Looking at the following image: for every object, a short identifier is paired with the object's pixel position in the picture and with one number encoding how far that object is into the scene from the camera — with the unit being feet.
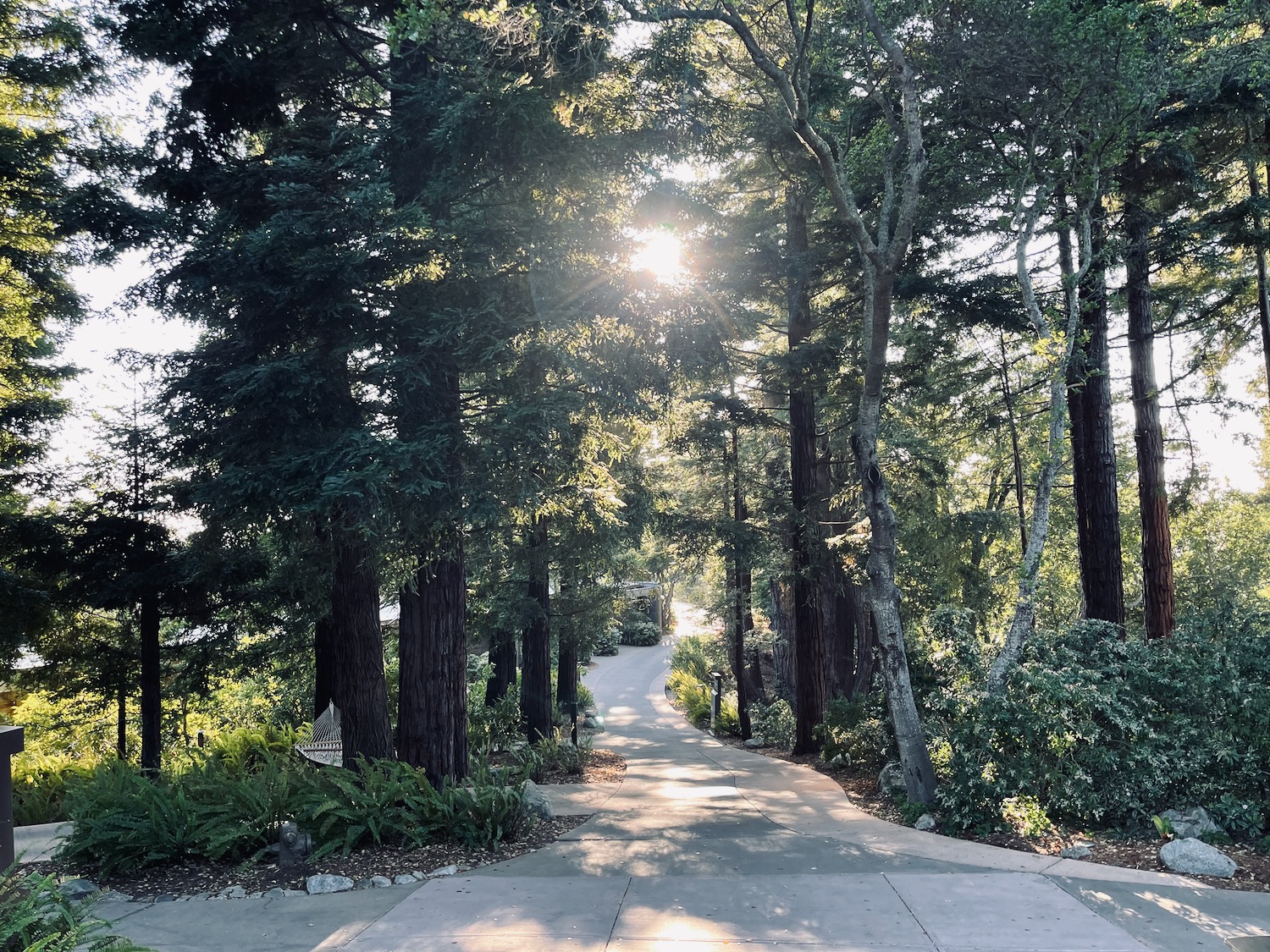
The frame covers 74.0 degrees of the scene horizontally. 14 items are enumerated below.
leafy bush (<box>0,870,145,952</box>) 11.59
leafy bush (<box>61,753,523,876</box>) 22.12
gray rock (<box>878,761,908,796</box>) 30.30
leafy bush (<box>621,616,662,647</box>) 156.97
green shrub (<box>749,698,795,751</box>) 60.03
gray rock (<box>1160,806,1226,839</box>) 21.79
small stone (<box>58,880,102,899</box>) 20.20
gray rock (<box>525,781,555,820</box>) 26.96
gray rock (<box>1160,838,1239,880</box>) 19.44
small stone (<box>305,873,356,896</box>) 20.06
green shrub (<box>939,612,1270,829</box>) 22.80
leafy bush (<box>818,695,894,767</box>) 35.06
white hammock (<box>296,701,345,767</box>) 33.94
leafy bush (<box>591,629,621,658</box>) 138.25
